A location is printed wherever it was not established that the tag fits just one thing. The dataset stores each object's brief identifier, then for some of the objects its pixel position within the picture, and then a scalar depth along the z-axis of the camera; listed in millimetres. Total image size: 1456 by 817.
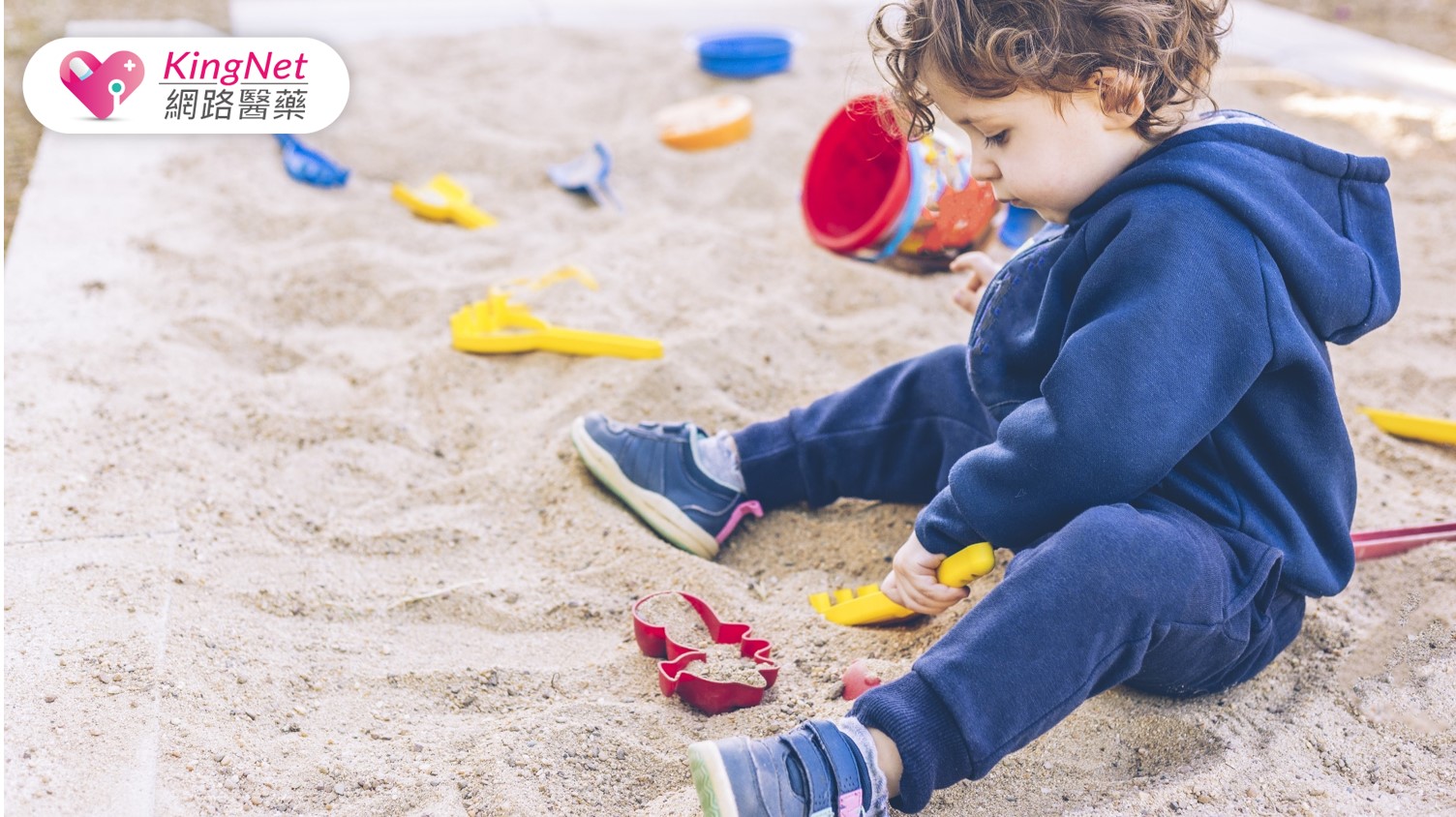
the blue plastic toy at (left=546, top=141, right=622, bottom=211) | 2885
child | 1158
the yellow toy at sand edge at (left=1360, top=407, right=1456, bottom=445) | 1996
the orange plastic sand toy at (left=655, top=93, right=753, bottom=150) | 3129
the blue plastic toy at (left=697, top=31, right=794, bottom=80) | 3533
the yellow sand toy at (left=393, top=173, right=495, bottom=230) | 2779
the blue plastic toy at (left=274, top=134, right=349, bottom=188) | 2898
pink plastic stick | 1660
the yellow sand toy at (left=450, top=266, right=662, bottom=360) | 2145
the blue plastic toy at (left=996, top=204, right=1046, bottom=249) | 2654
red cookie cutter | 1378
